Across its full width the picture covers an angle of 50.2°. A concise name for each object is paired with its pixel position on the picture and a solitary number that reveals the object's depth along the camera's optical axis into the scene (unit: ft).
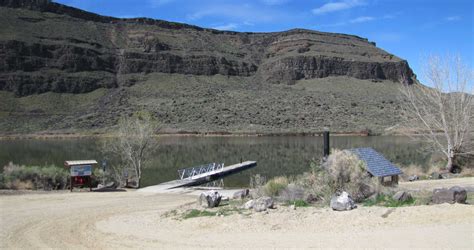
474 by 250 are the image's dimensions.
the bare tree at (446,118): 85.66
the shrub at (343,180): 44.50
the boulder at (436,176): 78.00
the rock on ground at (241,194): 52.58
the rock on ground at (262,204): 42.04
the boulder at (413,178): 77.15
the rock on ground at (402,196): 42.45
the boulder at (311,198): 45.32
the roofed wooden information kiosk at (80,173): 69.36
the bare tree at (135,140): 84.43
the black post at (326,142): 74.43
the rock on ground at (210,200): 46.88
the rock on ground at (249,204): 43.47
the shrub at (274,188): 49.40
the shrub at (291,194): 46.06
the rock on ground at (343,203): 39.70
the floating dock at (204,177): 78.43
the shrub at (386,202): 41.39
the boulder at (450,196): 40.34
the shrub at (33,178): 74.02
